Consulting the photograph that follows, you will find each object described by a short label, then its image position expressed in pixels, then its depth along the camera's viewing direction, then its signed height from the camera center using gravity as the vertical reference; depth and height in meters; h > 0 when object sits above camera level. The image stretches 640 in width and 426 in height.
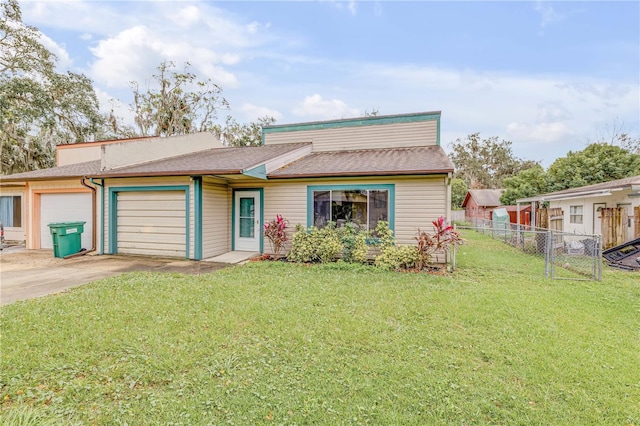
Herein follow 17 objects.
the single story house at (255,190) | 7.94 +0.61
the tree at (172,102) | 23.22 +8.56
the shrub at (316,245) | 8.01 -0.89
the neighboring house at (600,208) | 9.67 +0.21
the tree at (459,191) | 34.31 +2.47
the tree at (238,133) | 26.14 +6.80
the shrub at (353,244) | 7.88 -0.83
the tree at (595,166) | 19.21 +3.10
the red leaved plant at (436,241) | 7.22 -0.67
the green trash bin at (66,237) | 8.63 -0.78
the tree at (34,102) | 15.51 +5.98
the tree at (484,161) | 44.09 +7.68
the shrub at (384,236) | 7.80 -0.61
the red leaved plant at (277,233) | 8.61 -0.60
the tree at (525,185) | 23.28 +2.21
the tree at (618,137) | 26.33 +6.67
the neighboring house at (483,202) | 29.14 +1.08
